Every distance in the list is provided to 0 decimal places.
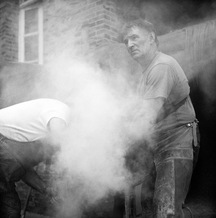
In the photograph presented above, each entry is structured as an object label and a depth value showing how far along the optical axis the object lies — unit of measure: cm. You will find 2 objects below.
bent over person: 380
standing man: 309
